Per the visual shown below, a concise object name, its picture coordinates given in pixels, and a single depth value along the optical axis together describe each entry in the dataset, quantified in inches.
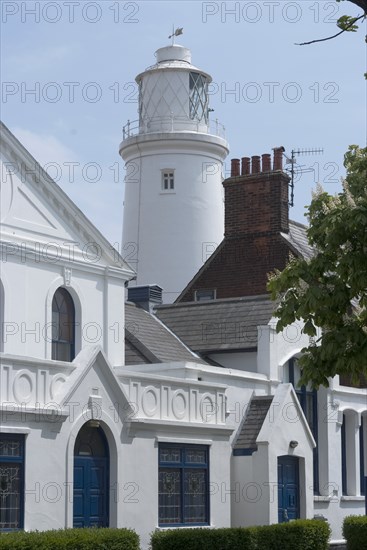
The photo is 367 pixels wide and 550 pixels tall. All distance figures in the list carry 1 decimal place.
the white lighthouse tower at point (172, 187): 1812.3
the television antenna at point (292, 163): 1745.2
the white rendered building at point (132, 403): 908.6
